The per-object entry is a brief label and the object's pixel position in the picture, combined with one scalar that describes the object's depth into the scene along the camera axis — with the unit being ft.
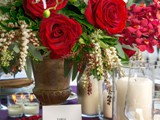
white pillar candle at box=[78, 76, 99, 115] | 3.74
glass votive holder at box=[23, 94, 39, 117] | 3.77
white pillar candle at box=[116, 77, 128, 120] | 3.02
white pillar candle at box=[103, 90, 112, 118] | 3.58
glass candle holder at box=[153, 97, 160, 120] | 2.86
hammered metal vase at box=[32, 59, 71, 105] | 3.09
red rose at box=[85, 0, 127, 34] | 2.67
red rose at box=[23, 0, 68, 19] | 2.63
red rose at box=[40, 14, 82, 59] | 2.57
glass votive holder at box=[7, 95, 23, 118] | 3.73
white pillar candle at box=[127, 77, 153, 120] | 2.84
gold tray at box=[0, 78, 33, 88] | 4.71
